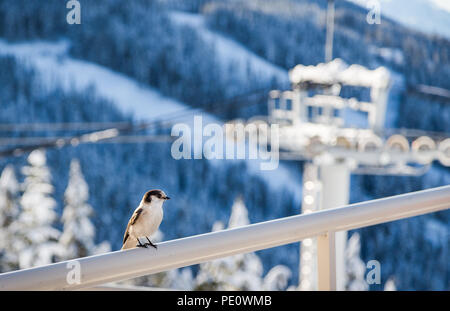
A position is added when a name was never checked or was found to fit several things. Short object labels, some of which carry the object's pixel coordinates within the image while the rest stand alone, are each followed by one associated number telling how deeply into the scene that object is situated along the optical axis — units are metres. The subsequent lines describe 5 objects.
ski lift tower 12.78
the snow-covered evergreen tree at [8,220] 15.56
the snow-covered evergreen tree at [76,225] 15.37
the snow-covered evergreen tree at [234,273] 13.54
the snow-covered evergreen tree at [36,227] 15.39
